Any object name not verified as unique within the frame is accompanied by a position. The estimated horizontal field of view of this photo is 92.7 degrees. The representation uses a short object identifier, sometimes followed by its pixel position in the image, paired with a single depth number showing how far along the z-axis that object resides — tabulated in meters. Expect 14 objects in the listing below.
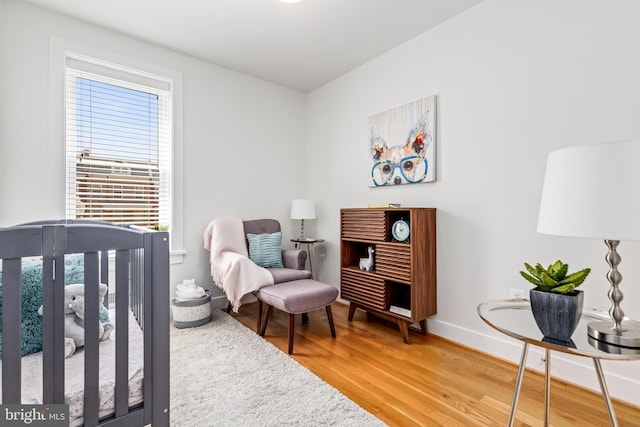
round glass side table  1.02
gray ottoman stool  2.18
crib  0.87
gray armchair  2.67
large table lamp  0.95
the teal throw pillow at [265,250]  2.97
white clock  2.42
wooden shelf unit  2.29
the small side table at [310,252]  3.61
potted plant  1.11
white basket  2.57
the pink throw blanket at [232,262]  2.45
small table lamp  3.30
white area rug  1.46
